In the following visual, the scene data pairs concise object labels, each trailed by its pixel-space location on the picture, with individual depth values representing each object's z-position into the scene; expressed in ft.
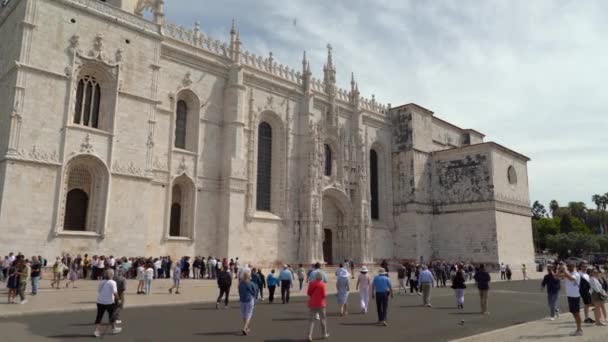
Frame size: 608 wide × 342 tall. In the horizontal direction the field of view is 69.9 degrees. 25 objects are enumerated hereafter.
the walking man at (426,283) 53.06
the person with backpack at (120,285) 35.66
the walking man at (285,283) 55.06
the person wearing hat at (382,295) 38.63
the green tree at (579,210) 337.54
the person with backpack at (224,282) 49.08
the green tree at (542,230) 286.05
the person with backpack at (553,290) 42.24
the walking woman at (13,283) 45.34
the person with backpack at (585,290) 38.47
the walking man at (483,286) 46.19
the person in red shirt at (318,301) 32.30
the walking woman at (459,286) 49.29
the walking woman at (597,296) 37.35
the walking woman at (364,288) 46.34
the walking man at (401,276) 70.64
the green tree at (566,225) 281.54
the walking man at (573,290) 33.86
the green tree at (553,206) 377.91
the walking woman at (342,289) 44.88
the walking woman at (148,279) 57.52
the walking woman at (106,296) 31.12
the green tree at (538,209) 394.93
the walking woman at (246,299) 33.71
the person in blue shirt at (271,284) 55.06
